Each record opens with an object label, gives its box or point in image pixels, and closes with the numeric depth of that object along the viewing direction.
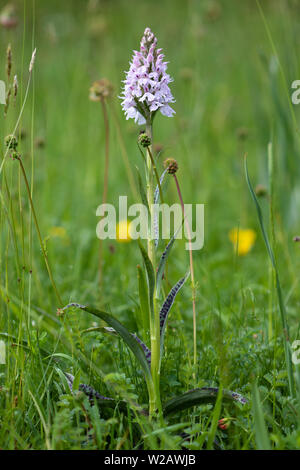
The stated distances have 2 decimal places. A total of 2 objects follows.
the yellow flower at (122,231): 1.98
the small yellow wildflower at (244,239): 2.13
